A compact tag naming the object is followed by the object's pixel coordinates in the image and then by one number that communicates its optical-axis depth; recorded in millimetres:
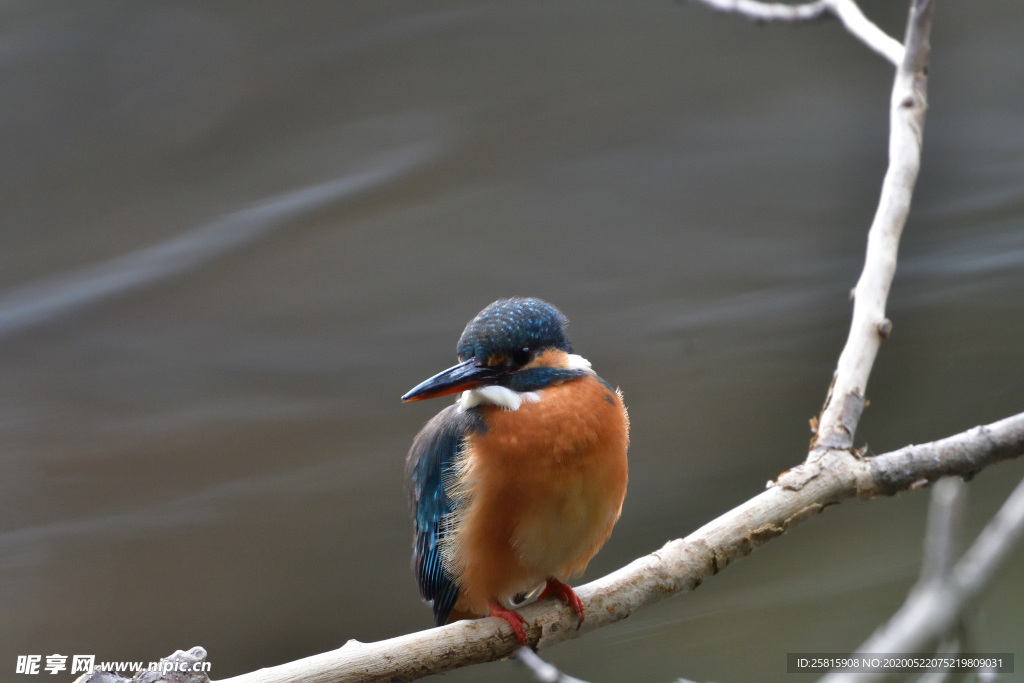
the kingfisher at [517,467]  4477
